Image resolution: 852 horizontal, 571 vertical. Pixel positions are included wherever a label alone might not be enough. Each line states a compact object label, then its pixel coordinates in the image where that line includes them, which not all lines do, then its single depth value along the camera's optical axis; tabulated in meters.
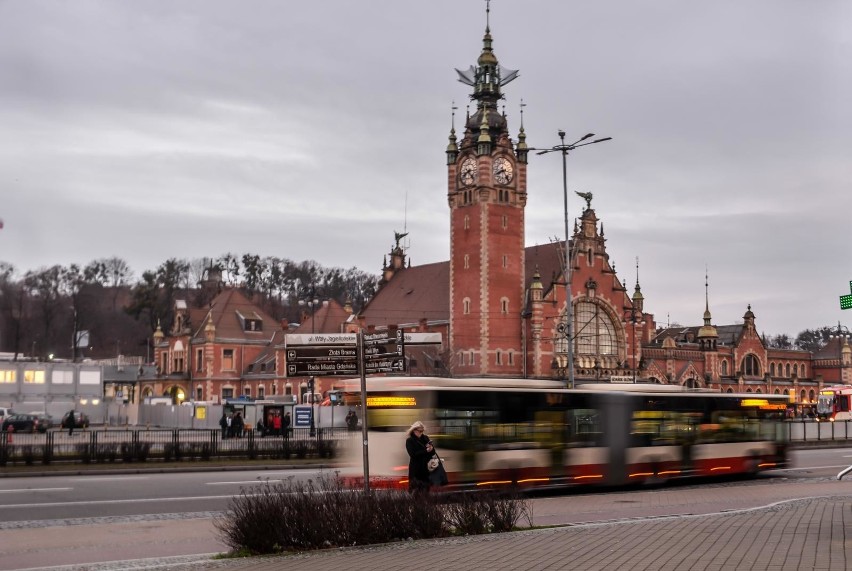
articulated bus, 21.72
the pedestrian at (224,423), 48.86
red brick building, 83.81
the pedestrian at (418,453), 16.62
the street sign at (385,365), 17.63
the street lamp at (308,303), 120.31
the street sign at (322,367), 17.12
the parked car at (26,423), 60.31
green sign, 18.37
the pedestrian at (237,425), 50.09
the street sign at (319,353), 17.28
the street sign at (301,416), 58.25
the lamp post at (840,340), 112.12
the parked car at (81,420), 64.25
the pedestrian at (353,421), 24.48
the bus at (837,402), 72.62
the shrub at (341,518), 12.99
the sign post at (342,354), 17.14
